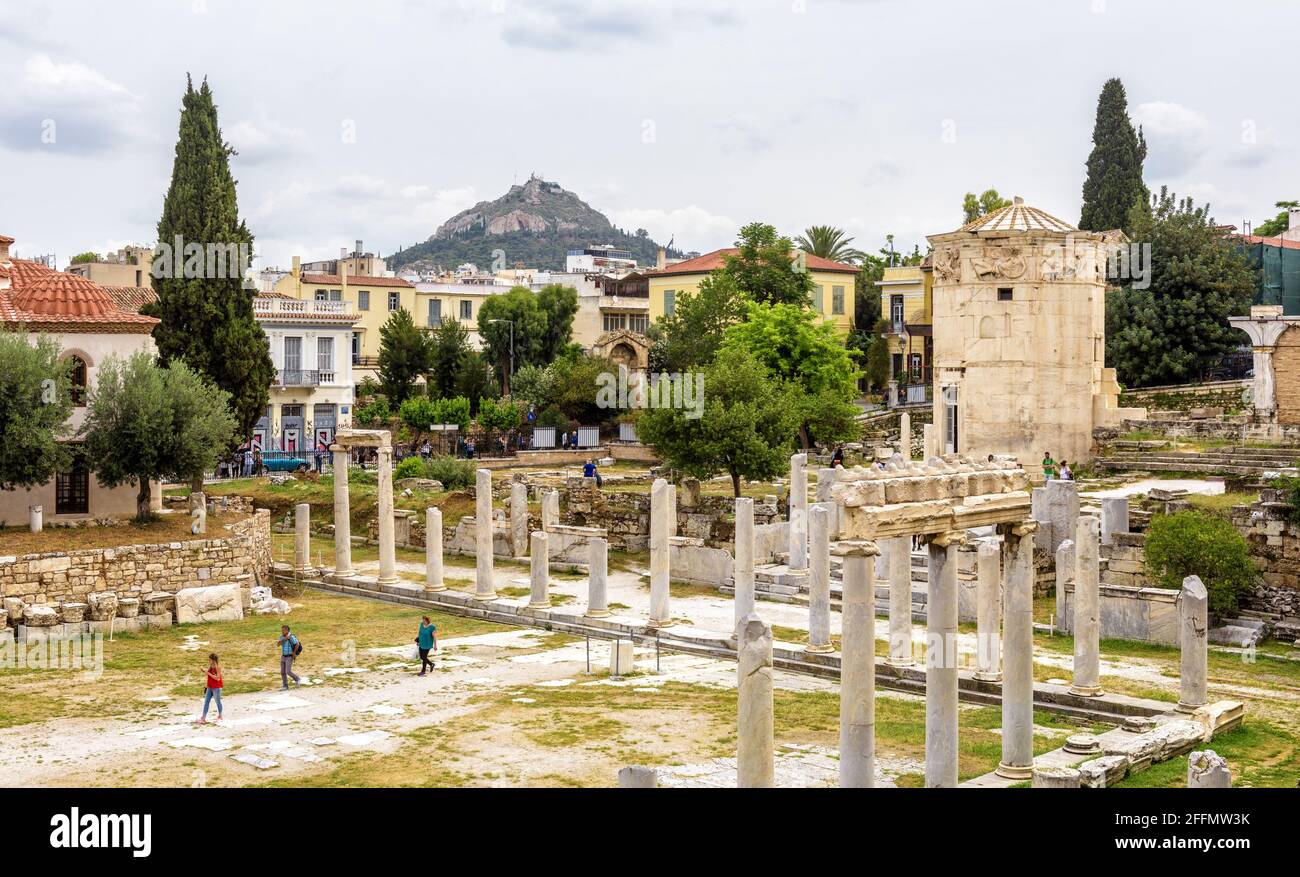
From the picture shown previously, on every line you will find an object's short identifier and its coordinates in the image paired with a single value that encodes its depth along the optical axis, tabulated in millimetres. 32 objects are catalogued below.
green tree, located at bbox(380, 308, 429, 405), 64250
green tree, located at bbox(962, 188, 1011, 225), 63406
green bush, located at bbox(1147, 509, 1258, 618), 27219
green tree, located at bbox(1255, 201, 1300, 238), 72062
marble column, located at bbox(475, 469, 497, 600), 30781
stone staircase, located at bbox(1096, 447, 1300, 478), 37375
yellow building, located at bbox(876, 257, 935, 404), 65375
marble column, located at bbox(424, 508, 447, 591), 31781
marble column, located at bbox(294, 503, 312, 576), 35562
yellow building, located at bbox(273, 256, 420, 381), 70125
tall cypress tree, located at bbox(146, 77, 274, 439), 44938
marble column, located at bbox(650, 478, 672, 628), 27688
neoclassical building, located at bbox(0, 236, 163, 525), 36375
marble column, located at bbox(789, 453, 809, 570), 32188
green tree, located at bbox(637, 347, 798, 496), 38219
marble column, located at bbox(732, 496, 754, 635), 26297
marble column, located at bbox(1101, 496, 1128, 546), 30391
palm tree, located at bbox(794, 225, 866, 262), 85312
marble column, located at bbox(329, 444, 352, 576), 33938
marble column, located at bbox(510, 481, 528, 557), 37812
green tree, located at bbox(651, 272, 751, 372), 59531
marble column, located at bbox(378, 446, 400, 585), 32906
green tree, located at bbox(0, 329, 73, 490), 32156
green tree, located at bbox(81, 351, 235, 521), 34406
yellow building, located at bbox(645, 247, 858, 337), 72125
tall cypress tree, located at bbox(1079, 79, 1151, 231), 57594
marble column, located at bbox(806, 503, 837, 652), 24203
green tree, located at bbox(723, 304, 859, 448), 52906
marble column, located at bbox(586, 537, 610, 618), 28438
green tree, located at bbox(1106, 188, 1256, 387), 51438
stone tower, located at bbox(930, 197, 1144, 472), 41156
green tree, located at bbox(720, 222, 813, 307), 63906
